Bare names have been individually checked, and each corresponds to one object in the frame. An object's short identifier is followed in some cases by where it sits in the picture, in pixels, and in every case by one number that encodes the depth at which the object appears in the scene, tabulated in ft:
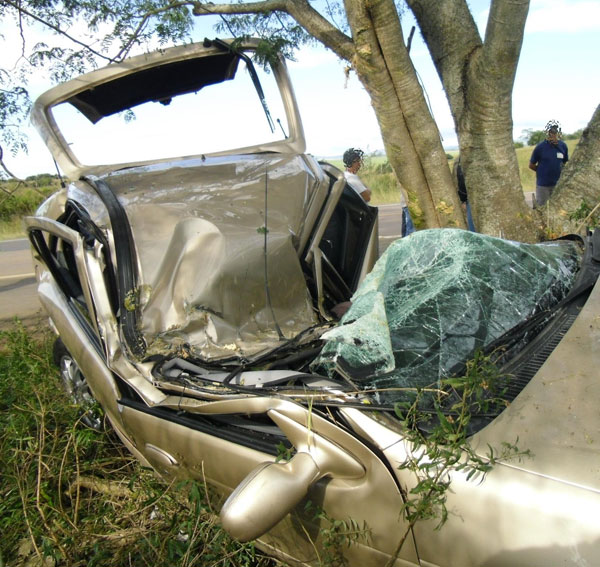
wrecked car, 5.07
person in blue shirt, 25.78
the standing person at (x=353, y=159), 22.94
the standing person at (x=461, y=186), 17.84
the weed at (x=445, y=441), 5.00
